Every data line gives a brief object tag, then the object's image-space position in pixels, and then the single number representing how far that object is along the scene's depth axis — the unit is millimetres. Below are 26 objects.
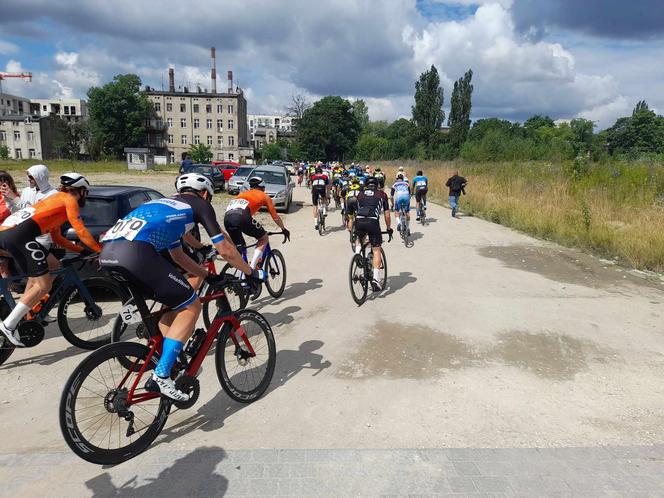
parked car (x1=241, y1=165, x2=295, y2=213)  16766
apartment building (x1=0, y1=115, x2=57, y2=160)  78500
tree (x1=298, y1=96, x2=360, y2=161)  78875
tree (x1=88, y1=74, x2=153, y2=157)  76012
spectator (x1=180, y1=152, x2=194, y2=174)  21516
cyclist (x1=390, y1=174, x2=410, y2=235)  11453
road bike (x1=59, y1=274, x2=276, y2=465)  2805
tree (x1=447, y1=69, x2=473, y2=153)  60781
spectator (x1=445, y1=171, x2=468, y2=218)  15820
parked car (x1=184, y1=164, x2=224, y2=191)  24355
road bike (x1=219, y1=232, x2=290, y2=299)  6402
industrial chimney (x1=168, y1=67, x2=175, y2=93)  85956
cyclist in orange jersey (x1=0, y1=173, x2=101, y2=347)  4254
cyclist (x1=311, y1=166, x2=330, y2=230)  13172
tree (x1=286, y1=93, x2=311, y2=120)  85025
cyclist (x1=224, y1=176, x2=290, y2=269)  6152
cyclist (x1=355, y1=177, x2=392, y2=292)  6707
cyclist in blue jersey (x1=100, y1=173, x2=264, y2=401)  2830
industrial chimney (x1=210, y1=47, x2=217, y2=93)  85688
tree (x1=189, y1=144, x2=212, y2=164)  57772
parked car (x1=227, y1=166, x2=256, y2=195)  20094
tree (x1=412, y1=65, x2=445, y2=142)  61356
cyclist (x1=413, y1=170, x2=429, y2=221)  14578
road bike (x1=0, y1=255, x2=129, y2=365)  4414
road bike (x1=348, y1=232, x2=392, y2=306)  6371
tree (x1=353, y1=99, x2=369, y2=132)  118062
